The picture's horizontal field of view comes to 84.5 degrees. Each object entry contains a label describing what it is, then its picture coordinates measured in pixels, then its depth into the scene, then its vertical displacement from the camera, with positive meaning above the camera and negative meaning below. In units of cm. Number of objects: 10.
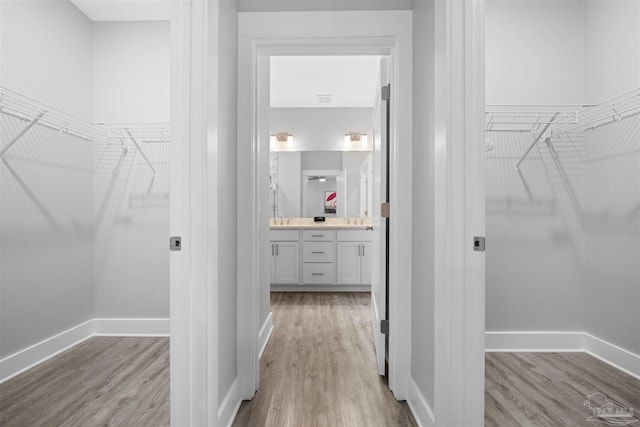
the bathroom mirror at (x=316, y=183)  496 +44
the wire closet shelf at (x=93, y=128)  225 +67
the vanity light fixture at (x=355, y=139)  489 +104
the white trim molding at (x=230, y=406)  157 -91
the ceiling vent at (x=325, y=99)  451 +150
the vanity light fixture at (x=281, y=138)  491 +105
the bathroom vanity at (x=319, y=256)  452 -54
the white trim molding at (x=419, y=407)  155 -91
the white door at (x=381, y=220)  217 -4
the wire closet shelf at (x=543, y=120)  245 +69
